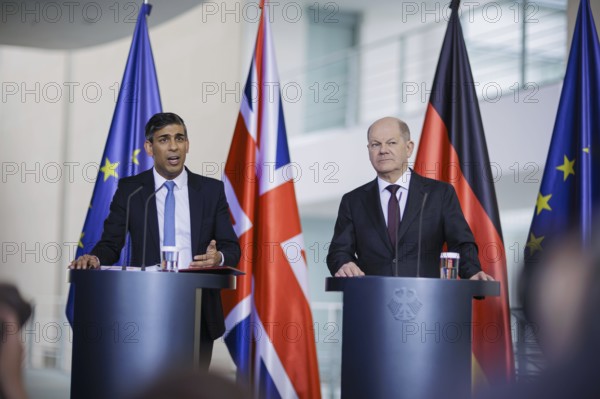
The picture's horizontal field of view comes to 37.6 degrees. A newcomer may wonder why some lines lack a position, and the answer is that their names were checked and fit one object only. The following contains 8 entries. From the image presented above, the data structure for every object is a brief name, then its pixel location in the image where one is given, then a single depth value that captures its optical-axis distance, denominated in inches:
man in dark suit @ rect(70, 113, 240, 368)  151.0
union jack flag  190.4
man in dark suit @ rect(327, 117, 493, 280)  149.4
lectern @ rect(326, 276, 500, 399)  127.5
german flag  182.9
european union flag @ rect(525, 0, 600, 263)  184.5
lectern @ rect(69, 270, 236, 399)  127.0
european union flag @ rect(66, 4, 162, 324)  202.2
